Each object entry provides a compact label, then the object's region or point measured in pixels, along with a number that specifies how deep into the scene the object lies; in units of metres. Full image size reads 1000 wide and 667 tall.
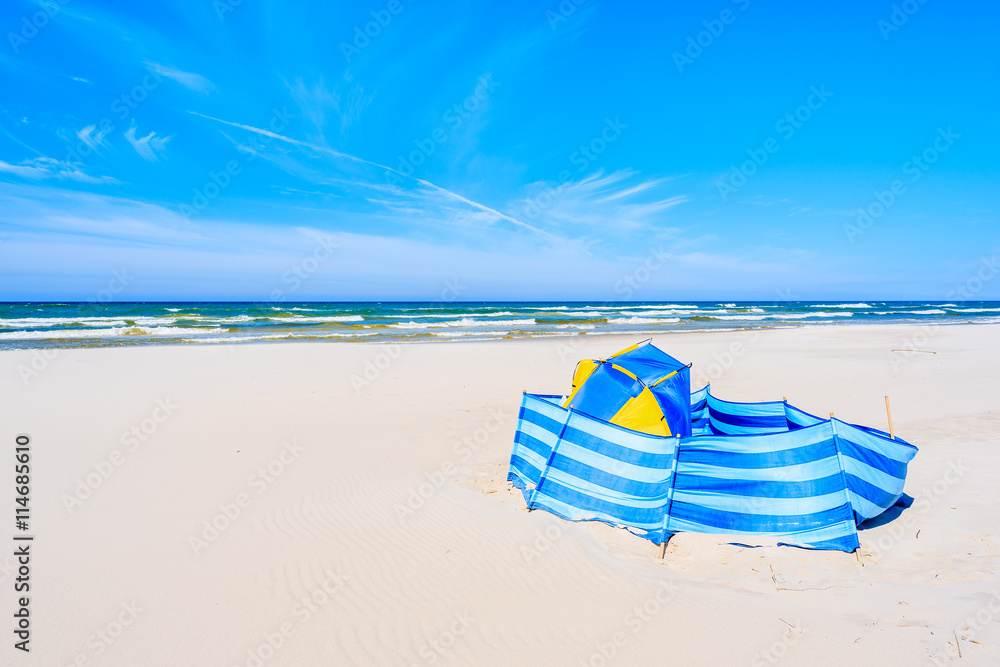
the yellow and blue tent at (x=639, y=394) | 6.28
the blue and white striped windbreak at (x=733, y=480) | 4.77
